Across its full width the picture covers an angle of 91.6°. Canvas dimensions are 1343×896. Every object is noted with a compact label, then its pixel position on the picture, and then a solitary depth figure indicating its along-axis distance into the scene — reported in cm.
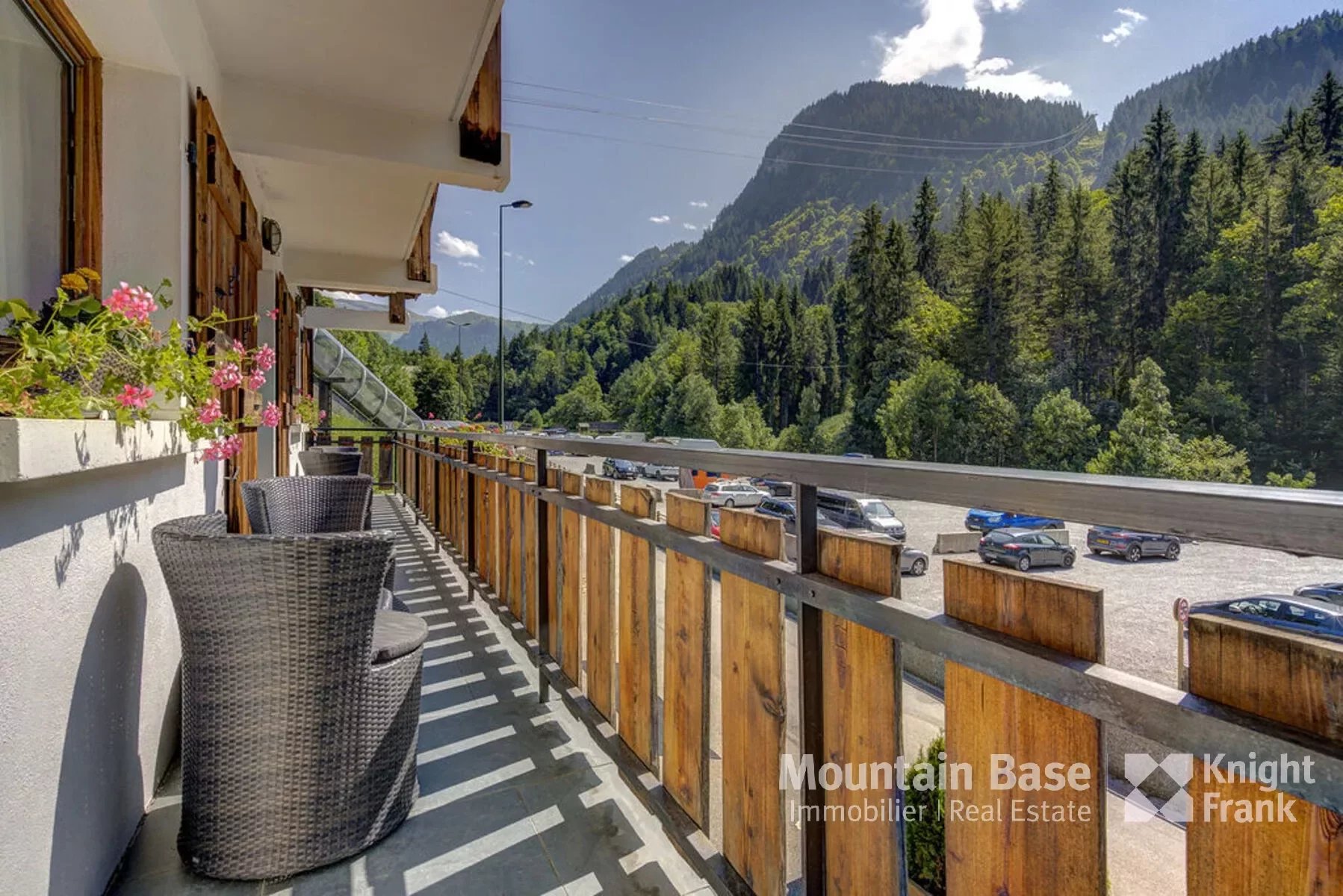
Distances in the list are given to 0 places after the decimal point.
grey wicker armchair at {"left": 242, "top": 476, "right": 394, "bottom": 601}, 243
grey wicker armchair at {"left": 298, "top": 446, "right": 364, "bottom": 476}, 471
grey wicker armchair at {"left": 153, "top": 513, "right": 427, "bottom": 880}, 142
